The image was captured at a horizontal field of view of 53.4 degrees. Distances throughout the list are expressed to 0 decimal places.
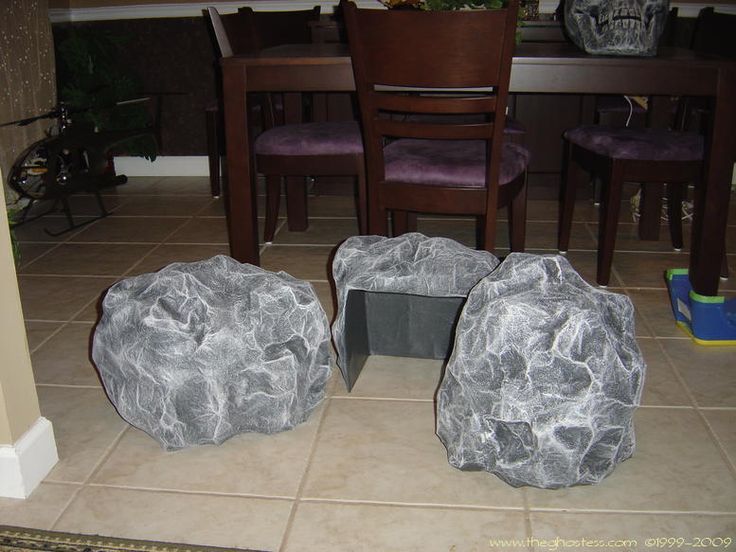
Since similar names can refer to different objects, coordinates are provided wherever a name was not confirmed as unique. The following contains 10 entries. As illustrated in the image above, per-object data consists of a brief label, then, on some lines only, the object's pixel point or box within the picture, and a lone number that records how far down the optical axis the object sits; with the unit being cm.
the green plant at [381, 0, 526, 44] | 215
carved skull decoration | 204
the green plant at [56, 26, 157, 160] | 351
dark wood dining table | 196
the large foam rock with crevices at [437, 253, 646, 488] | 132
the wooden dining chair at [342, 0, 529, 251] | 179
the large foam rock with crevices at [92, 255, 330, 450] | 148
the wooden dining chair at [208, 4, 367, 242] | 245
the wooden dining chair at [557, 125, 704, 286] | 225
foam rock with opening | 172
